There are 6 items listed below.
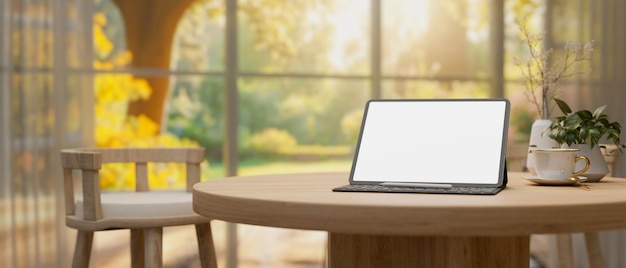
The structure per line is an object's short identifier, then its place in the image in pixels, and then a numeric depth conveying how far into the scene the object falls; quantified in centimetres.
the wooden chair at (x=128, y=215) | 258
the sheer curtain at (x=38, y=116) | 373
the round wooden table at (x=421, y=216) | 142
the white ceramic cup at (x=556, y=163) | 192
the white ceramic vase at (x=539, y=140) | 221
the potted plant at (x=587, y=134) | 210
